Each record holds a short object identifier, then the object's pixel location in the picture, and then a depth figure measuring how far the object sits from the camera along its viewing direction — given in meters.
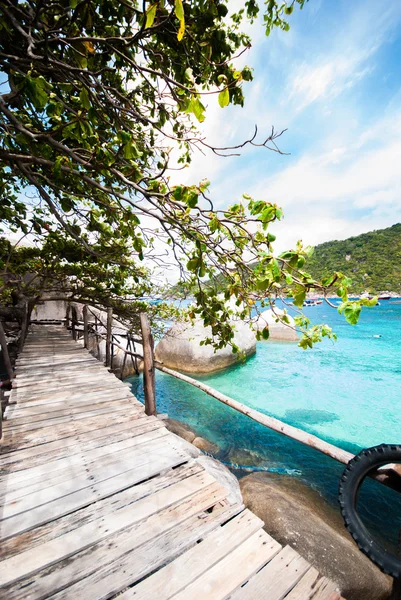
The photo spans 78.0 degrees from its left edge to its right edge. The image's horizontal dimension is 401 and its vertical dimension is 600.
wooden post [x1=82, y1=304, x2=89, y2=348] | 8.31
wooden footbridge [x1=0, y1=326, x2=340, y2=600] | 1.62
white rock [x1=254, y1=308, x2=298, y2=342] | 21.93
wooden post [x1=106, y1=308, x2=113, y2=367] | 7.12
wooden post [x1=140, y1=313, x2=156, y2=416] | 4.55
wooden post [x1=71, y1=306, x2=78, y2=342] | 10.48
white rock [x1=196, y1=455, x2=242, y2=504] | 4.84
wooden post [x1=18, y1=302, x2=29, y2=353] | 7.55
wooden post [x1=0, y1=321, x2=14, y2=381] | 3.83
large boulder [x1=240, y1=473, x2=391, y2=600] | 3.39
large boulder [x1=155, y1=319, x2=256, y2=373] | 13.99
